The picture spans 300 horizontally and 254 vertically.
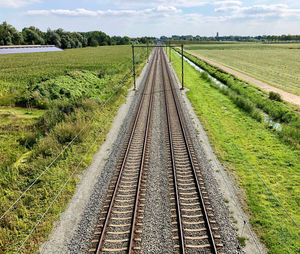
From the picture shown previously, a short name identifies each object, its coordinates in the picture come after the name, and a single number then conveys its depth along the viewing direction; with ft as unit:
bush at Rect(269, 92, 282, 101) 94.57
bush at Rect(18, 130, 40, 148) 58.87
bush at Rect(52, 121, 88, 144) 56.90
